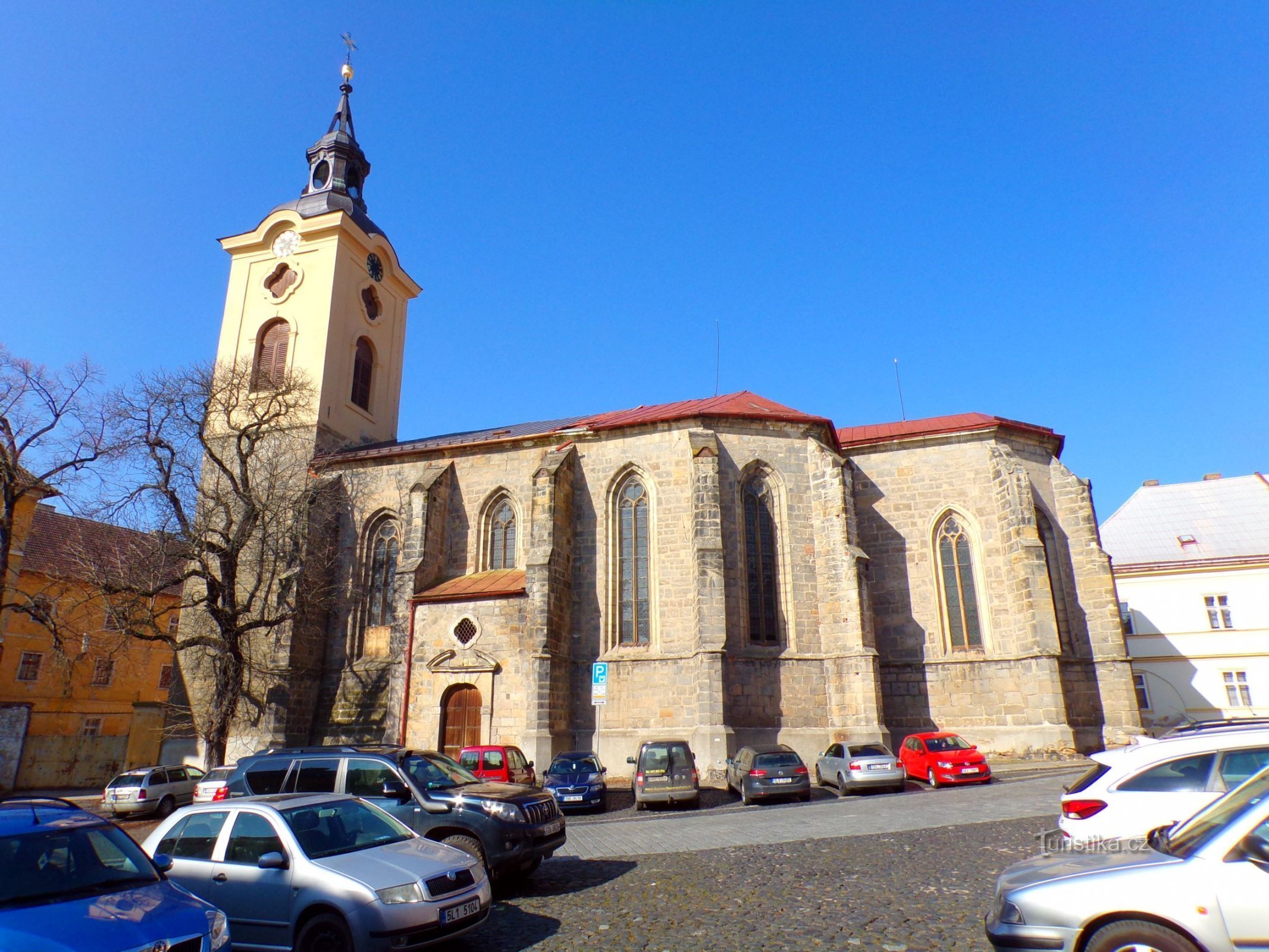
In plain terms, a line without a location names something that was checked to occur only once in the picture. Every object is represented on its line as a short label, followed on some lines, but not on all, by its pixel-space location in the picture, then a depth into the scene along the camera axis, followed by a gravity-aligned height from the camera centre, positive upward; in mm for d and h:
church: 20969 +3405
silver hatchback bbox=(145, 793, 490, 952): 6094 -1240
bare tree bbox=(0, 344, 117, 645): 19047 +6104
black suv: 8906 -887
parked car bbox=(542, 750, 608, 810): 16047 -1318
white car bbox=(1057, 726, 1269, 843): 7125 -644
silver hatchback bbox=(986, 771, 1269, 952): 4215 -1021
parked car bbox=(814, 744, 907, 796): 16750 -1191
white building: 30078 +4030
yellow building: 27906 +1249
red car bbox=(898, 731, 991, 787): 17156 -1031
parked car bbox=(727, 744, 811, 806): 15891 -1222
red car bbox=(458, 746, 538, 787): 16828 -968
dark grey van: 16047 -1233
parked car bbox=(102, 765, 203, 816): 19891 -1775
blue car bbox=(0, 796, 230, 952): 4535 -1073
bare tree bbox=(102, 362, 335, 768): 21188 +5192
